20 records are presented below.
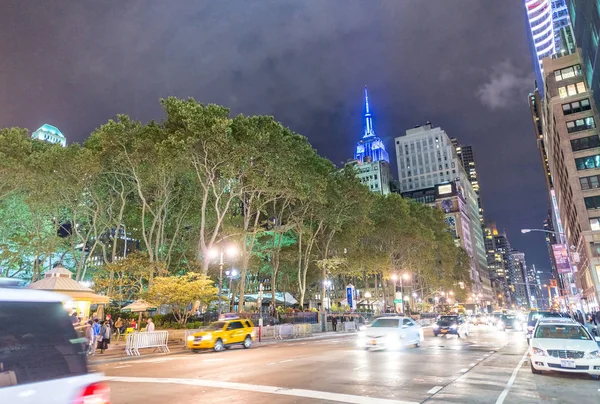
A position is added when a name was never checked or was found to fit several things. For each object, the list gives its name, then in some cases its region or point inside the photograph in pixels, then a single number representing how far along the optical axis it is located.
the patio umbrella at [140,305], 27.47
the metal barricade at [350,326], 45.41
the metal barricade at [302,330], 36.51
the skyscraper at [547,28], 97.56
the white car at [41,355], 3.23
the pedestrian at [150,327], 23.52
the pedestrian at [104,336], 22.03
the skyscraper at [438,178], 158.75
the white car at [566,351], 11.05
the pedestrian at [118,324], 28.95
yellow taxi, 21.94
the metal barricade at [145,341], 21.38
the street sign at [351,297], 58.51
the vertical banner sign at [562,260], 42.22
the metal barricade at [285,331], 33.75
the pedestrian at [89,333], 20.00
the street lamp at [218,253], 29.39
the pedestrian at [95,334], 20.92
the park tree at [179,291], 25.94
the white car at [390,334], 19.83
